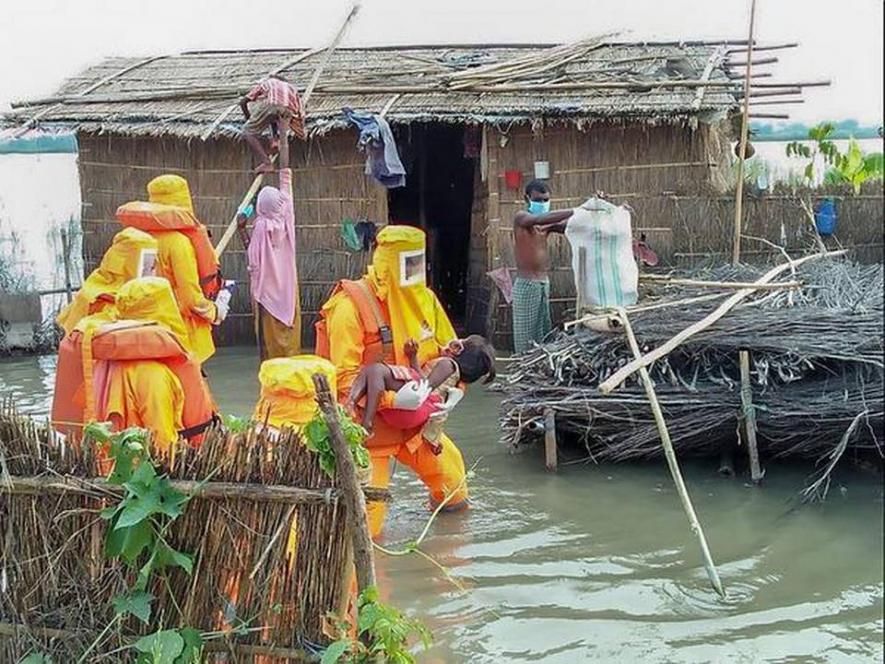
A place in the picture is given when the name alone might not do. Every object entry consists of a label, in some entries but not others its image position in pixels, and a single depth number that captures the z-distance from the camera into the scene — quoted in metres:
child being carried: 4.95
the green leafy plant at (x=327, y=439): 3.00
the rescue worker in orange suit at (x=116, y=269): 6.05
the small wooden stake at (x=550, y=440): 6.90
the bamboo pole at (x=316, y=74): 7.32
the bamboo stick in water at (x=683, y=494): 4.80
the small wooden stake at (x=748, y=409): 6.43
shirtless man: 8.27
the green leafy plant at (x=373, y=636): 3.04
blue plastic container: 10.32
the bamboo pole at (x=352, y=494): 2.95
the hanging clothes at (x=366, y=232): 11.11
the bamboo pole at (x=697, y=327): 4.87
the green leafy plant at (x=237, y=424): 3.21
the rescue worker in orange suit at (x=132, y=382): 4.04
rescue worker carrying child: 5.21
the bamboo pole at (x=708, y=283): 6.71
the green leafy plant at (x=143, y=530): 3.15
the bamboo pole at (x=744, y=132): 7.60
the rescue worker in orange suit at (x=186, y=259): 6.81
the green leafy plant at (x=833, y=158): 11.87
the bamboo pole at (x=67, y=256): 11.75
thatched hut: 10.30
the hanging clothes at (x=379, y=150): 8.30
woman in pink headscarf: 7.77
